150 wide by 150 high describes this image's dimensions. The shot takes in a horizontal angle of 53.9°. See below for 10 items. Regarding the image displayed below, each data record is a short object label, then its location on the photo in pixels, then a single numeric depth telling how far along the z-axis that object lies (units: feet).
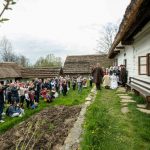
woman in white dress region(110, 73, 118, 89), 34.39
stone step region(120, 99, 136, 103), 20.29
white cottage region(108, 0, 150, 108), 12.76
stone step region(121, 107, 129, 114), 16.39
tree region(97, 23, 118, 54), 104.51
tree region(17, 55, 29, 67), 143.49
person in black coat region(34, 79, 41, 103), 32.61
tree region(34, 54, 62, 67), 135.27
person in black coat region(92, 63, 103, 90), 30.45
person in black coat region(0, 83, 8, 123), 23.12
